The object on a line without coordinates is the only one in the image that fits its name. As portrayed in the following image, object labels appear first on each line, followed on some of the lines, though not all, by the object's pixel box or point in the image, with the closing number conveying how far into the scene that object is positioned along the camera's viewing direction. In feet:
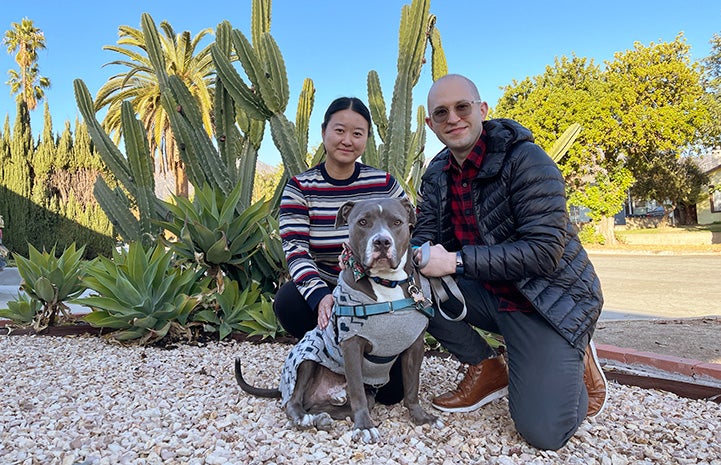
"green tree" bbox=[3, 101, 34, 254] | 55.11
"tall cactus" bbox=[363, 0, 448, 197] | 17.87
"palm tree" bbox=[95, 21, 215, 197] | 65.05
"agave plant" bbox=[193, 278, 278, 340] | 13.61
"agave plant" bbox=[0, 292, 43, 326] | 15.61
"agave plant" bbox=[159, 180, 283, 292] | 13.79
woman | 9.17
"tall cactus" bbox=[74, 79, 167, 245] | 17.88
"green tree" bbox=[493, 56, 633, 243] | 74.18
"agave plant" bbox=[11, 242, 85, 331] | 14.84
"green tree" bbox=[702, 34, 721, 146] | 72.02
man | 7.43
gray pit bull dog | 7.09
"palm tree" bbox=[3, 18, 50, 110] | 83.05
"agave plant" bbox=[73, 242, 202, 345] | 13.29
